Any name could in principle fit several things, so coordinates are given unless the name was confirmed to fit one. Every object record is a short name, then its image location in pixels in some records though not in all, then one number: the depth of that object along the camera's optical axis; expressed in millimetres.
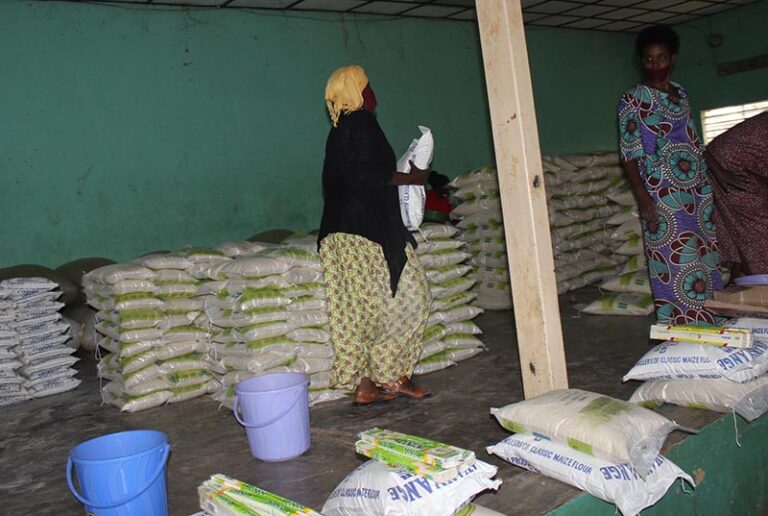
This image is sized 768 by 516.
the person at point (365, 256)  3473
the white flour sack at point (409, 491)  1980
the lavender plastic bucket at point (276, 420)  2873
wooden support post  2600
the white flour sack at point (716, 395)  2707
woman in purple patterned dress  3654
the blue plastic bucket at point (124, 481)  2207
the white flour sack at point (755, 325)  2917
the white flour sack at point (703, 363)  2688
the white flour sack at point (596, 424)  2195
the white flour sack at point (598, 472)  2186
